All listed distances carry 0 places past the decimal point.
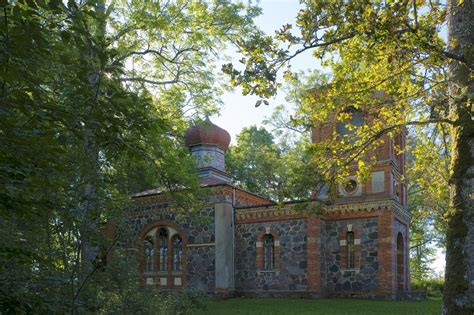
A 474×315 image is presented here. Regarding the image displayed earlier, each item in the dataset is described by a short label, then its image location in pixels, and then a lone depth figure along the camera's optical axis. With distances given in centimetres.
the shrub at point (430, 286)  2738
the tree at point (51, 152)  397
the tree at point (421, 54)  679
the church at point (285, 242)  2014
